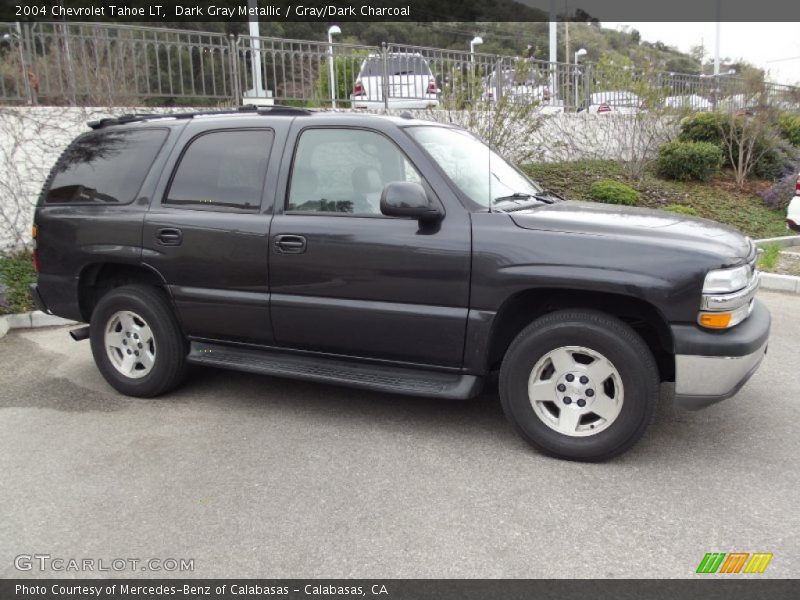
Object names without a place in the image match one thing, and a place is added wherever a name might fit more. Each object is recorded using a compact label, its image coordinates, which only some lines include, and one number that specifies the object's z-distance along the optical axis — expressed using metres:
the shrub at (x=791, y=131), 16.25
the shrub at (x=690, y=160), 13.75
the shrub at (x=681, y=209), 11.00
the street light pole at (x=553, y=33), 24.20
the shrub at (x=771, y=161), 14.47
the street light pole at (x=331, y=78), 12.03
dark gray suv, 3.52
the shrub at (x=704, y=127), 14.62
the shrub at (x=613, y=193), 11.40
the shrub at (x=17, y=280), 7.33
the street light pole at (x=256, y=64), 11.02
